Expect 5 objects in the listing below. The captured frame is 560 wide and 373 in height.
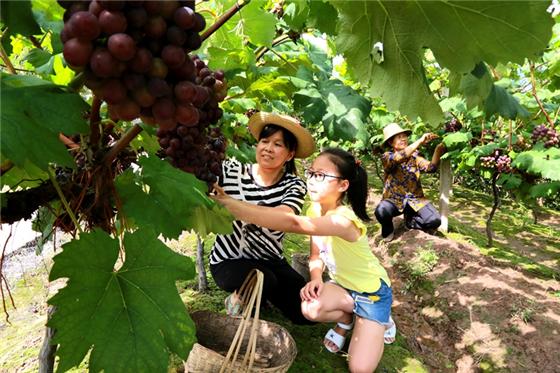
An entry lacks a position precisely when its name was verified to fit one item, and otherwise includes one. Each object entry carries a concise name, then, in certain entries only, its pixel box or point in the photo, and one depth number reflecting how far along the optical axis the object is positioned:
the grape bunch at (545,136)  4.06
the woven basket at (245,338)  2.39
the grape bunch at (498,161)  4.74
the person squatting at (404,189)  5.58
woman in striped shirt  2.50
